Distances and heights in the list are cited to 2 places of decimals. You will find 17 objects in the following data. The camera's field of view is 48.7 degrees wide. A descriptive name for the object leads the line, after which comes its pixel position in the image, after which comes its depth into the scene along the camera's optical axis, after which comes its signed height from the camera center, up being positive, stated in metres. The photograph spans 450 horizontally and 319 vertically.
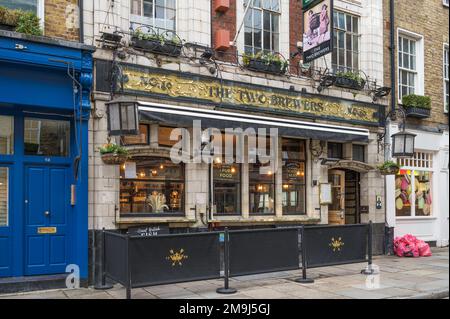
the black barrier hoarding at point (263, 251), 9.02 -1.38
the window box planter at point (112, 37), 9.87 +2.81
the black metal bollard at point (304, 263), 9.79 -1.71
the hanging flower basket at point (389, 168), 13.85 +0.23
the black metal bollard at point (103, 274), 8.84 -1.76
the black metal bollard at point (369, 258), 10.59 -1.78
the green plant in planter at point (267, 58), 11.91 +2.89
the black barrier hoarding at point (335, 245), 9.97 -1.41
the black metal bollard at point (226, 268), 8.80 -1.62
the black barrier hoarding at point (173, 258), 7.96 -1.35
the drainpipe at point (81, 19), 9.77 +3.14
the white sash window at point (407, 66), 15.73 +3.55
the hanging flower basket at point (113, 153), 9.55 +0.47
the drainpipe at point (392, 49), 15.12 +3.90
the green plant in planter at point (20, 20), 8.98 +2.86
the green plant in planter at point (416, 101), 15.27 +2.32
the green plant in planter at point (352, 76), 13.73 +2.80
